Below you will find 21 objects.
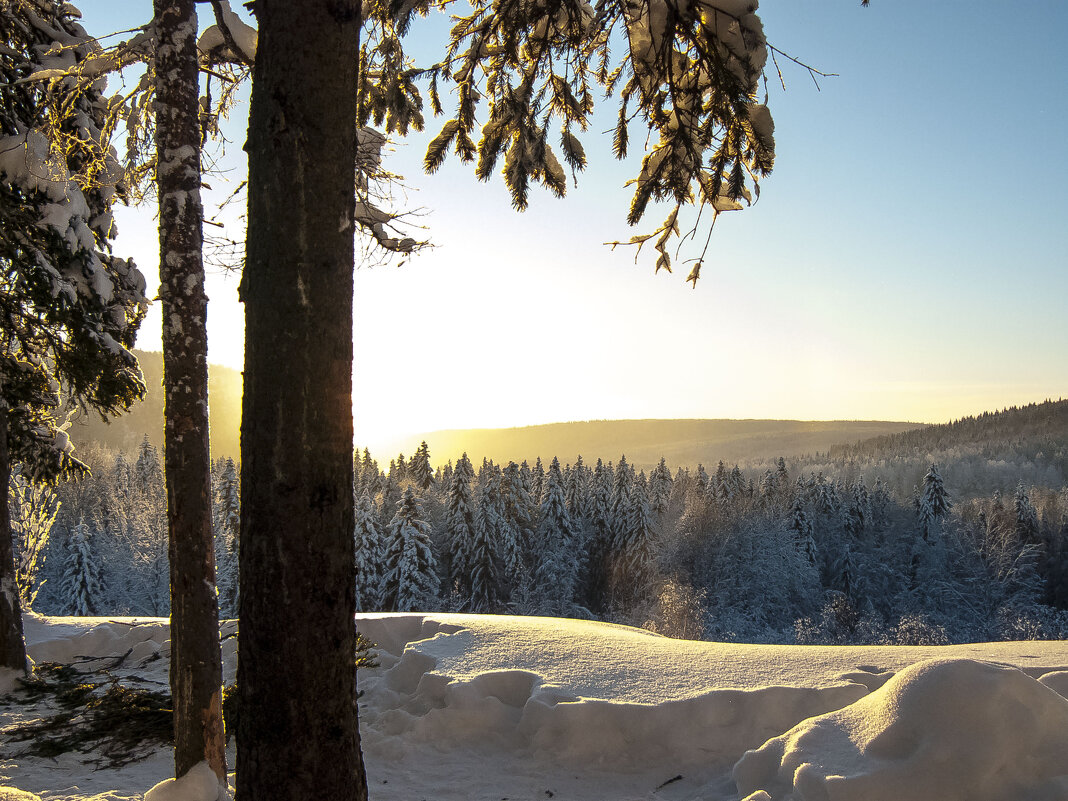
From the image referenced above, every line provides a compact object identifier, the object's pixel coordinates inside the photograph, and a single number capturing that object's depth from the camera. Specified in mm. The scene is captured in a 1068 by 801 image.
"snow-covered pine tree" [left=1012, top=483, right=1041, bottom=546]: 61938
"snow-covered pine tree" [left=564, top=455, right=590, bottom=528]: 61531
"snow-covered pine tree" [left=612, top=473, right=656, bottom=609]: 55500
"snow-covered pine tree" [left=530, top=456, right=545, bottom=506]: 66375
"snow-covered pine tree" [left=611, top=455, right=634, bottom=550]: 56812
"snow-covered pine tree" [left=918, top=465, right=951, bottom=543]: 65875
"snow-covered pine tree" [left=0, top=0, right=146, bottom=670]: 6629
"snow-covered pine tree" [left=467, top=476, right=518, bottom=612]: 49906
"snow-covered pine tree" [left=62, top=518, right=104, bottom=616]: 40625
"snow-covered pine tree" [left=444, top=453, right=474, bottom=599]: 50781
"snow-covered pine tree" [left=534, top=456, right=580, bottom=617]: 54281
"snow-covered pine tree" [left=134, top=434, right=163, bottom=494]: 61844
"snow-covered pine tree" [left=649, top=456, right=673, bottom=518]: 67312
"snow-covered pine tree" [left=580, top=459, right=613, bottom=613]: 58375
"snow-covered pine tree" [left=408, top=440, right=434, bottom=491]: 57969
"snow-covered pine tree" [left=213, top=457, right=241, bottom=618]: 37206
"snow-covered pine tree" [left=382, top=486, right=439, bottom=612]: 39625
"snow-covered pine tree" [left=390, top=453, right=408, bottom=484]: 66875
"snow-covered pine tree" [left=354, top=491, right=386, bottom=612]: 41375
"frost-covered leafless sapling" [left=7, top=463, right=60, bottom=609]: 11172
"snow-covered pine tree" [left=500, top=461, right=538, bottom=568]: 55719
